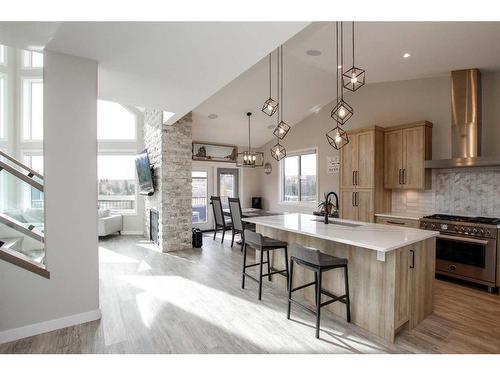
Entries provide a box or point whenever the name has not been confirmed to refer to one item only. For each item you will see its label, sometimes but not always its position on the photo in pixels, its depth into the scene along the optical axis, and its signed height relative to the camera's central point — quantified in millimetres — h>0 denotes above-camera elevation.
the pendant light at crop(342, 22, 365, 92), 2516 +1031
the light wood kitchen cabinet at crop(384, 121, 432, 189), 4445 +560
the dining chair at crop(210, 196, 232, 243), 6152 -693
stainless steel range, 3510 -811
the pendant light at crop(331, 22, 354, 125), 2871 +1933
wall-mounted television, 5727 +291
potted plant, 3412 -243
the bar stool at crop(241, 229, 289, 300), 3236 -692
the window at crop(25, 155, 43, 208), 2677 -117
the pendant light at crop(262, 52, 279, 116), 3494 +1073
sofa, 6453 -903
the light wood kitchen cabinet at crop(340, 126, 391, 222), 4848 +218
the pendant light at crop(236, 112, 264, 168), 8043 +866
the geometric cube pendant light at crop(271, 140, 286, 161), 4098 +542
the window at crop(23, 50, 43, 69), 6703 +3186
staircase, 2490 -350
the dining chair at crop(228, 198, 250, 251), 5457 -596
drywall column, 2402 -296
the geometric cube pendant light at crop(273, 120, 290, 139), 3824 +826
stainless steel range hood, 3967 +1047
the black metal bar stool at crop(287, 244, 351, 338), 2473 -724
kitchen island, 2402 -828
